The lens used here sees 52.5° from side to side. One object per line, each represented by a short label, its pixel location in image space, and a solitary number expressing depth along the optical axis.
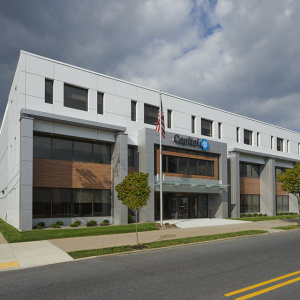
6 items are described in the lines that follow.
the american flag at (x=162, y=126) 23.73
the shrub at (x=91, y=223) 22.97
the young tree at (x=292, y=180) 25.81
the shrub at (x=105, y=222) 23.75
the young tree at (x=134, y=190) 14.52
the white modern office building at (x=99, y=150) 21.64
